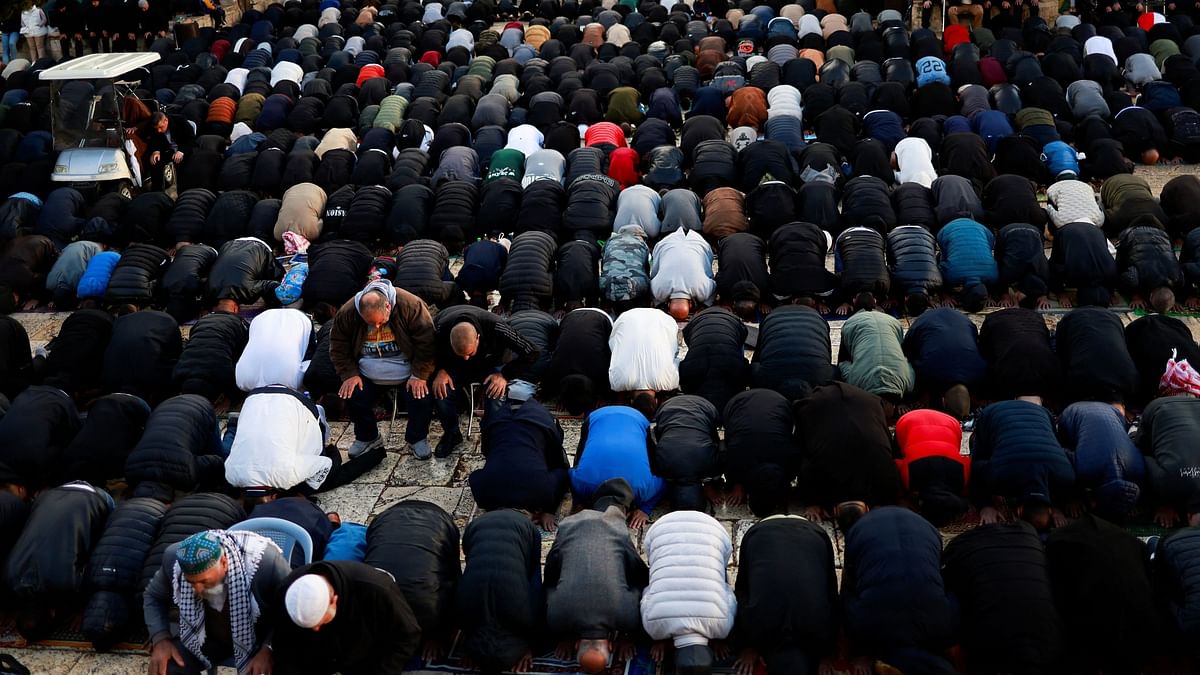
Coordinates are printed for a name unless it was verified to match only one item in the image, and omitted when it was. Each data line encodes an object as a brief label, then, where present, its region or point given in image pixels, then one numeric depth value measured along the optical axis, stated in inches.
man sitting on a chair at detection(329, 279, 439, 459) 295.4
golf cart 478.6
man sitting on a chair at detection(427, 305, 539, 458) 299.9
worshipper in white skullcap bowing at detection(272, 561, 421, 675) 201.5
